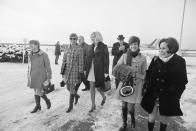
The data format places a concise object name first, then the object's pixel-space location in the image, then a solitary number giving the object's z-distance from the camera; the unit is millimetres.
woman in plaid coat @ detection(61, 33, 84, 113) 4637
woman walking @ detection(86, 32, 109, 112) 4578
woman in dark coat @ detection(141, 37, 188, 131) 2857
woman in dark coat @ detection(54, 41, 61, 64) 15667
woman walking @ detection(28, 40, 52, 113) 4531
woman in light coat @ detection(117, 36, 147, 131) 3441
